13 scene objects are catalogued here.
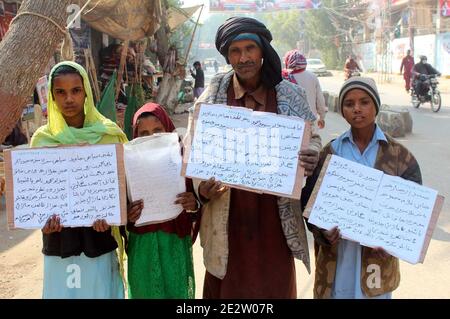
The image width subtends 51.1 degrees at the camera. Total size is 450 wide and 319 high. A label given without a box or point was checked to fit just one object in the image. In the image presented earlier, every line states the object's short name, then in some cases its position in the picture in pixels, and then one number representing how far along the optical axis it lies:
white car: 35.41
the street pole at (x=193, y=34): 10.77
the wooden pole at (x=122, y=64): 7.46
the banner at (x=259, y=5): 32.25
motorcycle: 12.17
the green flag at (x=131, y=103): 7.70
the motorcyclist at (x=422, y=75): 12.53
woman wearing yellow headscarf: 2.13
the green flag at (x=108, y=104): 6.80
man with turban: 2.11
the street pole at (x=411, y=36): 26.39
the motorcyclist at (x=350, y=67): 18.68
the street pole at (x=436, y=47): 22.79
